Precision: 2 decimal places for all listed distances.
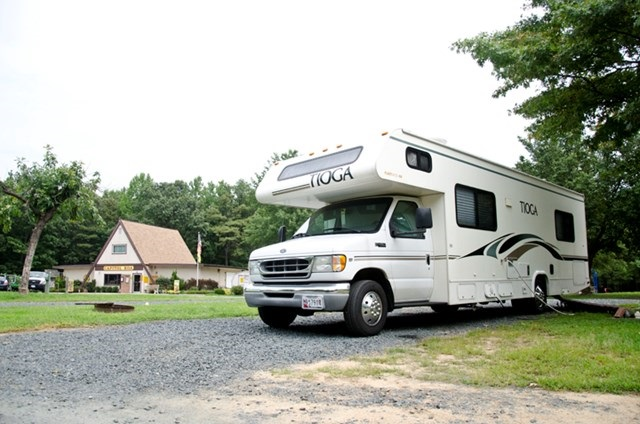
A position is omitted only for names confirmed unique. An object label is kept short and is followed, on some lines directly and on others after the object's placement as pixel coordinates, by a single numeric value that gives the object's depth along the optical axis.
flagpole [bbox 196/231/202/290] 43.45
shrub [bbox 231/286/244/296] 33.28
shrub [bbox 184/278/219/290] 45.22
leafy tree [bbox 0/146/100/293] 21.70
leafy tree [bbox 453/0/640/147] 8.91
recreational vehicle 7.56
